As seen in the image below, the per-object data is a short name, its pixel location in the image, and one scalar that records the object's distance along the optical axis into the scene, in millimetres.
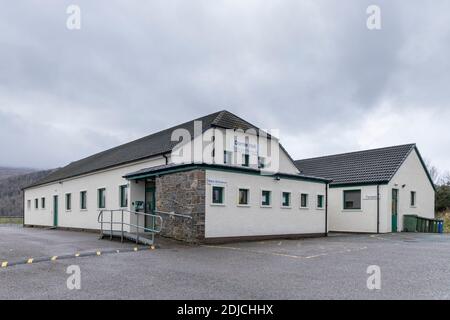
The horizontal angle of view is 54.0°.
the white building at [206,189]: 15742
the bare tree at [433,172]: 59312
